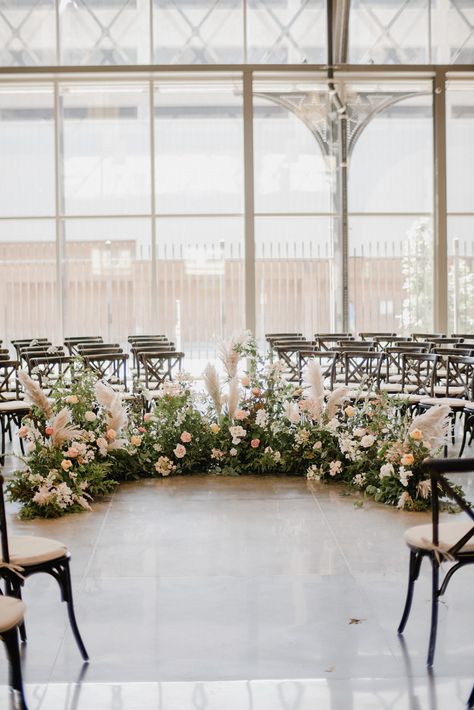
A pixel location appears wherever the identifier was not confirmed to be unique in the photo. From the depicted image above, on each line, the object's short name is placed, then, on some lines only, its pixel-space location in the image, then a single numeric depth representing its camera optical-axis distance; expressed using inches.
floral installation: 225.1
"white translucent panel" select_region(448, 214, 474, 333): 561.0
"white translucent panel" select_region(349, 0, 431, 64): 555.5
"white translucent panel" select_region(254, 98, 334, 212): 553.6
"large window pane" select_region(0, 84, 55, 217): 544.7
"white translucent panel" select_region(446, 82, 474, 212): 560.4
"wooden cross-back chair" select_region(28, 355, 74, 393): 332.5
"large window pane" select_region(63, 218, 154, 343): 547.5
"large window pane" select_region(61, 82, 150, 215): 546.6
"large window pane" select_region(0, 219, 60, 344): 546.6
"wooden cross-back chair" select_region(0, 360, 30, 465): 308.7
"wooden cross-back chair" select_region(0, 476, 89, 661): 127.3
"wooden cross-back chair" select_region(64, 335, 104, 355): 448.1
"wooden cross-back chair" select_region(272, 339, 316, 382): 390.2
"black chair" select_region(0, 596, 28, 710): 107.1
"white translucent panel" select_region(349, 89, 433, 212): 553.9
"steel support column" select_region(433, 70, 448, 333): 555.2
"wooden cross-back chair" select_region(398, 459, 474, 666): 124.6
